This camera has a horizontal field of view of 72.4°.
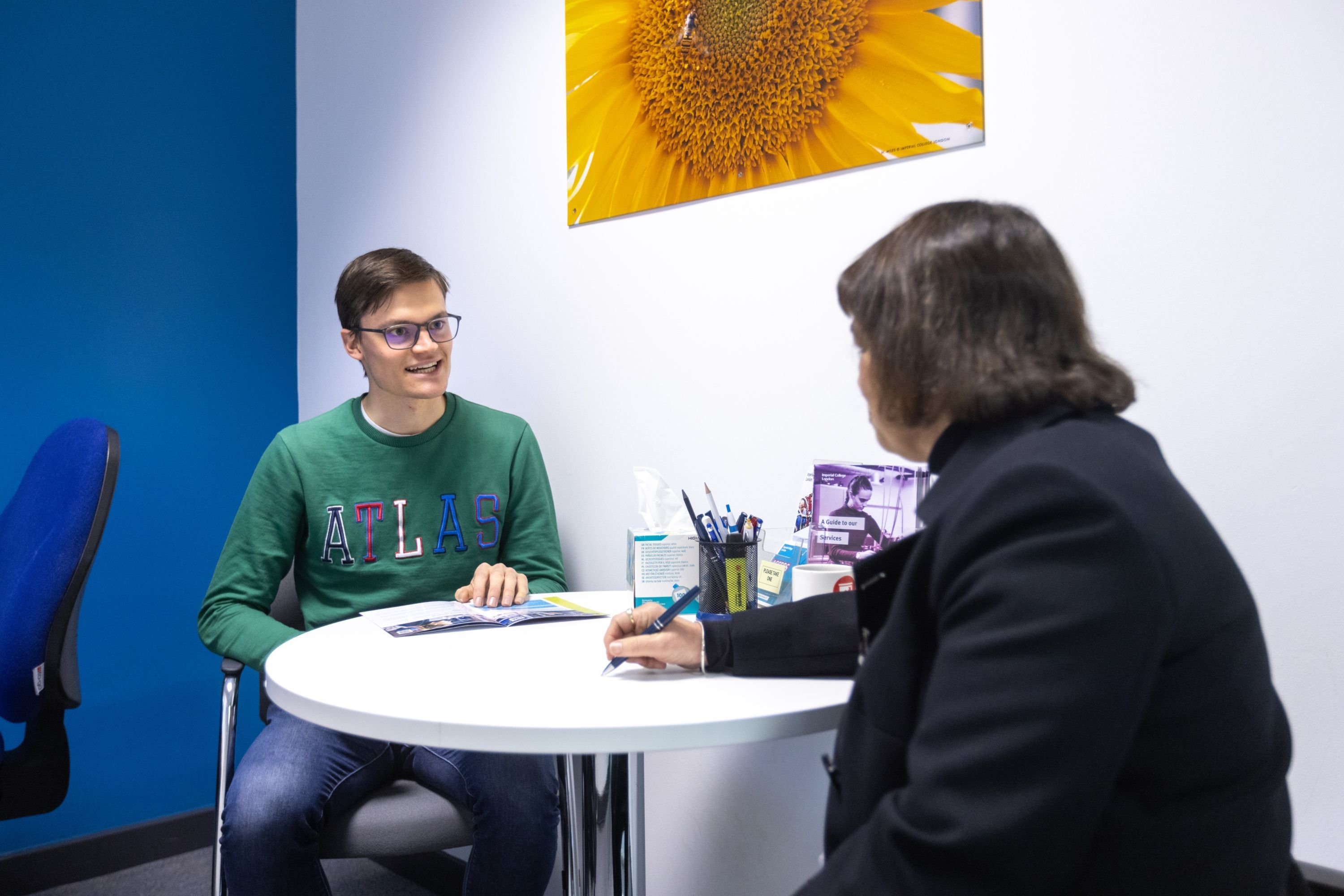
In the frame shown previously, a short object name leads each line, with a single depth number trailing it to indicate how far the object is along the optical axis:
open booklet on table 1.38
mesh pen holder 1.31
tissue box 1.30
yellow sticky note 1.31
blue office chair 1.53
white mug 1.20
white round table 0.88
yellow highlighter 1.31
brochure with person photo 1.27
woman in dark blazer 0.58
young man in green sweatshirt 1.75
